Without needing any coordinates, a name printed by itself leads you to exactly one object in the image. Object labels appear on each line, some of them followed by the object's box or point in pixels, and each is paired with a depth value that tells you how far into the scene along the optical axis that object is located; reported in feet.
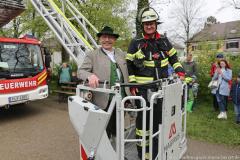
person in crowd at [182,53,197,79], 27.23
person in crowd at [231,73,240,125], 21.18
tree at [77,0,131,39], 43.75
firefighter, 11.10
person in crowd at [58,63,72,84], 34.99
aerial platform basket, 9.11
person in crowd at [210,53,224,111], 26.37
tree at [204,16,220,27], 187.91
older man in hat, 11.34
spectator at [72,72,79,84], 35.51
